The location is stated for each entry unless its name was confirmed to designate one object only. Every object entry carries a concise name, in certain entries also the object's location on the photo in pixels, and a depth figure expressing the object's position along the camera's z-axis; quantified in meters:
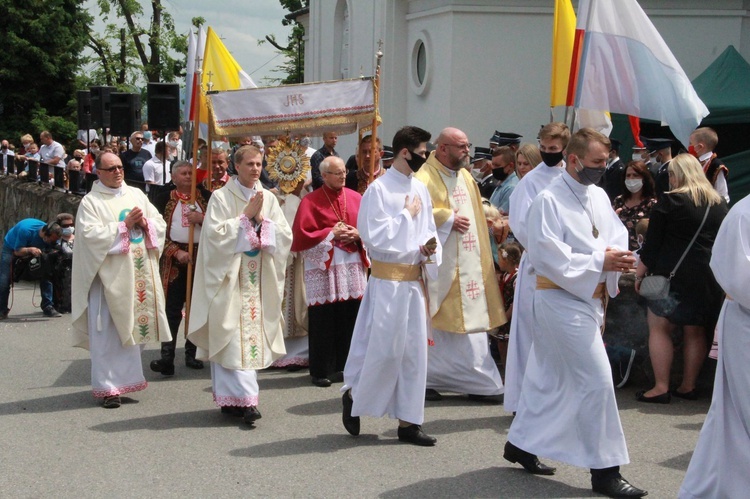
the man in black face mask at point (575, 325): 5.91
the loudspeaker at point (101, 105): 21.42
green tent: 14.98
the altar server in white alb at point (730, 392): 5.38
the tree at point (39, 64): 39.38
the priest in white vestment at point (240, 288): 7.82
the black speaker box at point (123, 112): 19.45
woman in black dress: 7.99
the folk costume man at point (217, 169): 9.80
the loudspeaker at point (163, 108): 16.12
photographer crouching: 13.97
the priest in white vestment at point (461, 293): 8.48
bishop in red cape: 9.34
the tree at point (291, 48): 47.12
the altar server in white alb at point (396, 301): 7.06
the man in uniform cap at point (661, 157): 10.85
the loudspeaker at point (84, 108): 22.34
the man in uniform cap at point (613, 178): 11.41
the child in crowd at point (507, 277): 9.13
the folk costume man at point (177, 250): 9.69
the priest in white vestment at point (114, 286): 8.50
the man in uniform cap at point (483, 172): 11.55
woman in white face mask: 9.36
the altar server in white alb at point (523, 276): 7.51
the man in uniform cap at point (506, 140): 11.83
